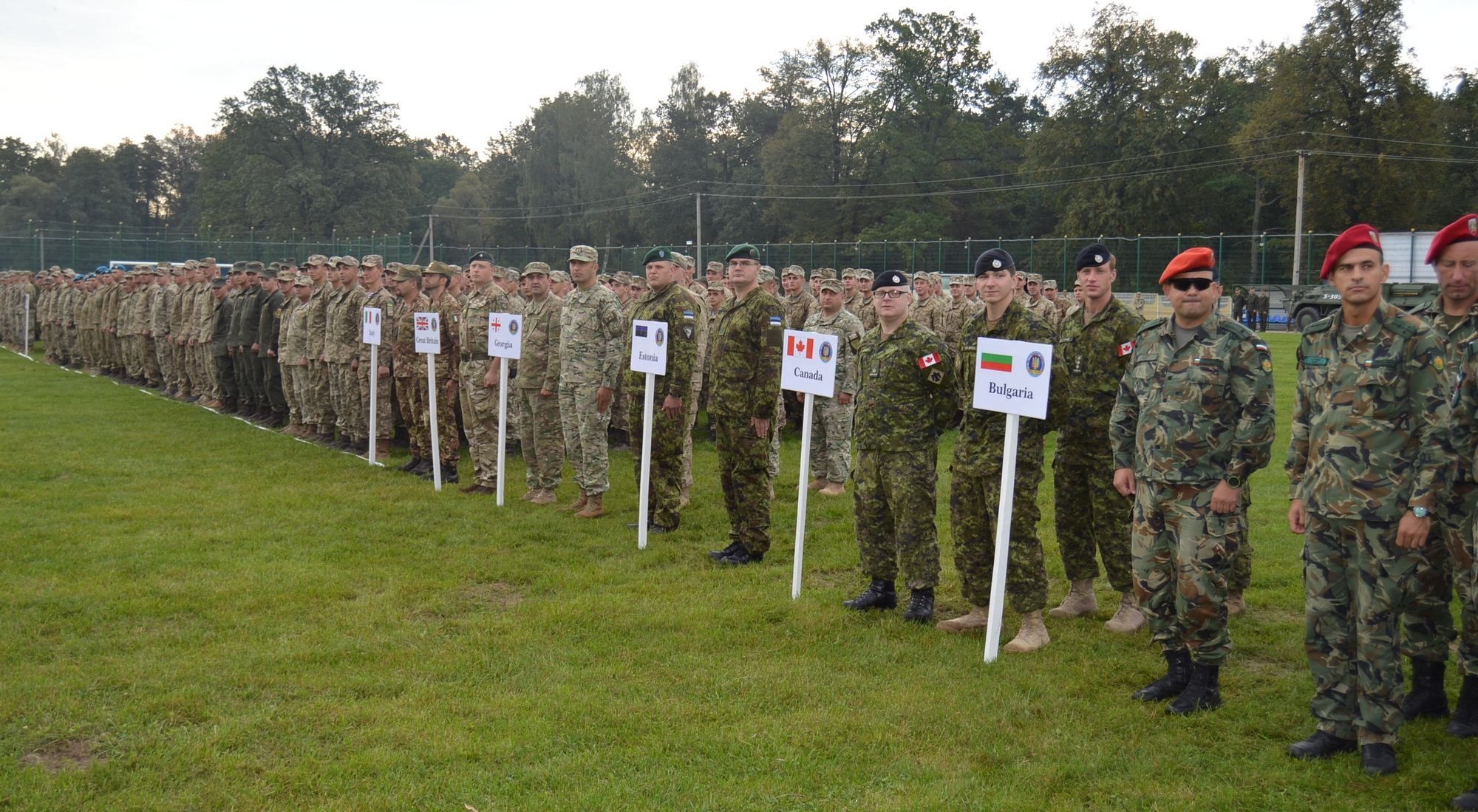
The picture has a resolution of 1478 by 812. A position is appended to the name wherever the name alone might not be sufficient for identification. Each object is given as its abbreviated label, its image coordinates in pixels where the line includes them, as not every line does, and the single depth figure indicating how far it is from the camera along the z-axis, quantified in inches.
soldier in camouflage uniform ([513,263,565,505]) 394.6
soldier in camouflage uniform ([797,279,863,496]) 424.2
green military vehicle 766.5
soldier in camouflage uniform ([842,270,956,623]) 241.9
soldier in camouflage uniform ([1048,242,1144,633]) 239.9
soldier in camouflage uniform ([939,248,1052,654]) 227.6
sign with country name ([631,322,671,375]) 321.1
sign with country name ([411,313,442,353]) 412.2
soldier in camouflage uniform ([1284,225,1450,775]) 166.4
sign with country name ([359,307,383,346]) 444.5
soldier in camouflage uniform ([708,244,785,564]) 307.0
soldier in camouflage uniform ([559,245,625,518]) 368.5
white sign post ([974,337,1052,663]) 207.0
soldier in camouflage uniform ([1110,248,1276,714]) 186.2
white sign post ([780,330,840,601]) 265.9
